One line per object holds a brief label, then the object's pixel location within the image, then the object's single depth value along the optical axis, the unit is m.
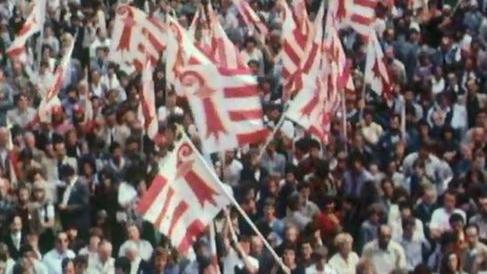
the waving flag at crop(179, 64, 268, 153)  20.39
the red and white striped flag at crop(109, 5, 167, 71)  27.12
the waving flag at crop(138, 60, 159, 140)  25.20
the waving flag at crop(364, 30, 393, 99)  26.81
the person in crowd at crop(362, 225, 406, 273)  20.86
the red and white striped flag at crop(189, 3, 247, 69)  24.68
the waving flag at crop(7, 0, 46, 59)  28.12
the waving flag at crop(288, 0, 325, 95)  24.17
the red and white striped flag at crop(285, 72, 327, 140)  23.47
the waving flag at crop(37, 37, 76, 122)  26.66
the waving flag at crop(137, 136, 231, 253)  18.52
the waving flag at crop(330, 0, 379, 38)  26.91
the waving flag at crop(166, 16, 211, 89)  23.36
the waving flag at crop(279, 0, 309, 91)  24.89
